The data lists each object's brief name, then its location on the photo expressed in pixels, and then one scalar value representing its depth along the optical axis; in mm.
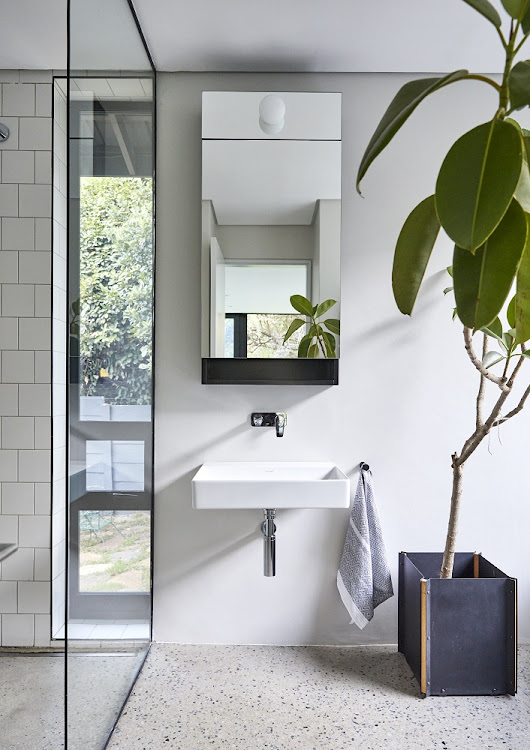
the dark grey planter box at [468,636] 2154
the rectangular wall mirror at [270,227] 2451
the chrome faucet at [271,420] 2543
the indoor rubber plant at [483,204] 913
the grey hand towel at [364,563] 2439
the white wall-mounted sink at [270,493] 2197
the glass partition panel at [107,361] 1563
